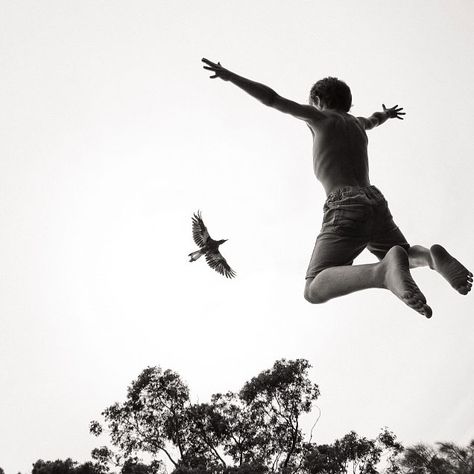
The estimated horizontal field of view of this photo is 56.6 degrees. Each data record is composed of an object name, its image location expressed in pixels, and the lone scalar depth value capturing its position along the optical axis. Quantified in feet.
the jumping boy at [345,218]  7.66
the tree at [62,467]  53.62
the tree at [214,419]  50.85
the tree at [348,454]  48.39
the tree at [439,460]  47.32
